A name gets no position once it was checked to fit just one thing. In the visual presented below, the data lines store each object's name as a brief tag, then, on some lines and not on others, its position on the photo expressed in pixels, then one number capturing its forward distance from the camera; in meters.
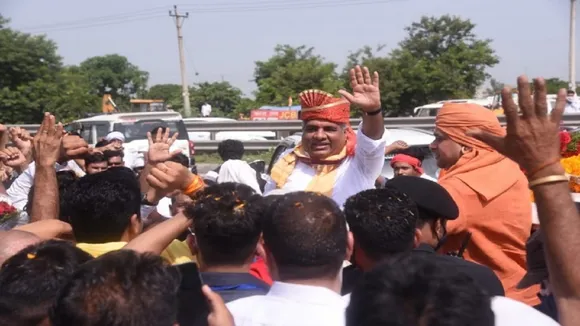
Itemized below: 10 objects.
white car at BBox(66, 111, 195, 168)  15.20
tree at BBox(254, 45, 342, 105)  38.94
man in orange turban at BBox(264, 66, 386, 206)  4.16
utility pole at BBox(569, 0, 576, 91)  30.64
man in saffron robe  3.50
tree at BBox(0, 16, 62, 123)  31.12
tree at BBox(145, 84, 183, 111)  83.89
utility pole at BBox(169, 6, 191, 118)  35.88
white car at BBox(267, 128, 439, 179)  7.98
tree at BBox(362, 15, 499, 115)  37.47
